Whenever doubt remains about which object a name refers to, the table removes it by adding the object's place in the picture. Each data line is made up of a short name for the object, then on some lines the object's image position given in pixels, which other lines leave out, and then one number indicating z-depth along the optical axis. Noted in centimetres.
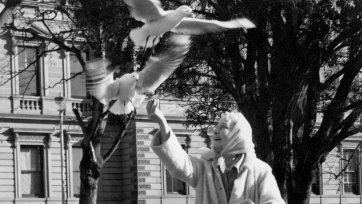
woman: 622
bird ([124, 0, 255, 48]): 834
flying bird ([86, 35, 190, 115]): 739
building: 3847
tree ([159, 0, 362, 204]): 1858
